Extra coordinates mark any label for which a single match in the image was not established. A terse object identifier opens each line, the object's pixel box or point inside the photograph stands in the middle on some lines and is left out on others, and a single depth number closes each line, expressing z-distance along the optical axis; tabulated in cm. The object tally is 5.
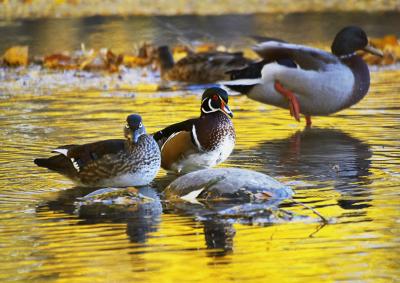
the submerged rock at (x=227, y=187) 1639
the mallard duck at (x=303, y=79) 2437
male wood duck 1844
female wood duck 1736
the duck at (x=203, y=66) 3147
